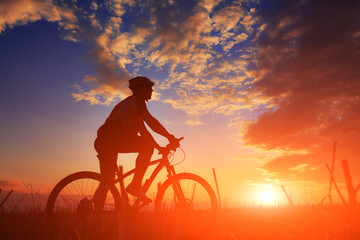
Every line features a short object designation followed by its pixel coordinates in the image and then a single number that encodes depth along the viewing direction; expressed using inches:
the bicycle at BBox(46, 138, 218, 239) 169.2
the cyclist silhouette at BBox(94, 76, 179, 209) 184.5
